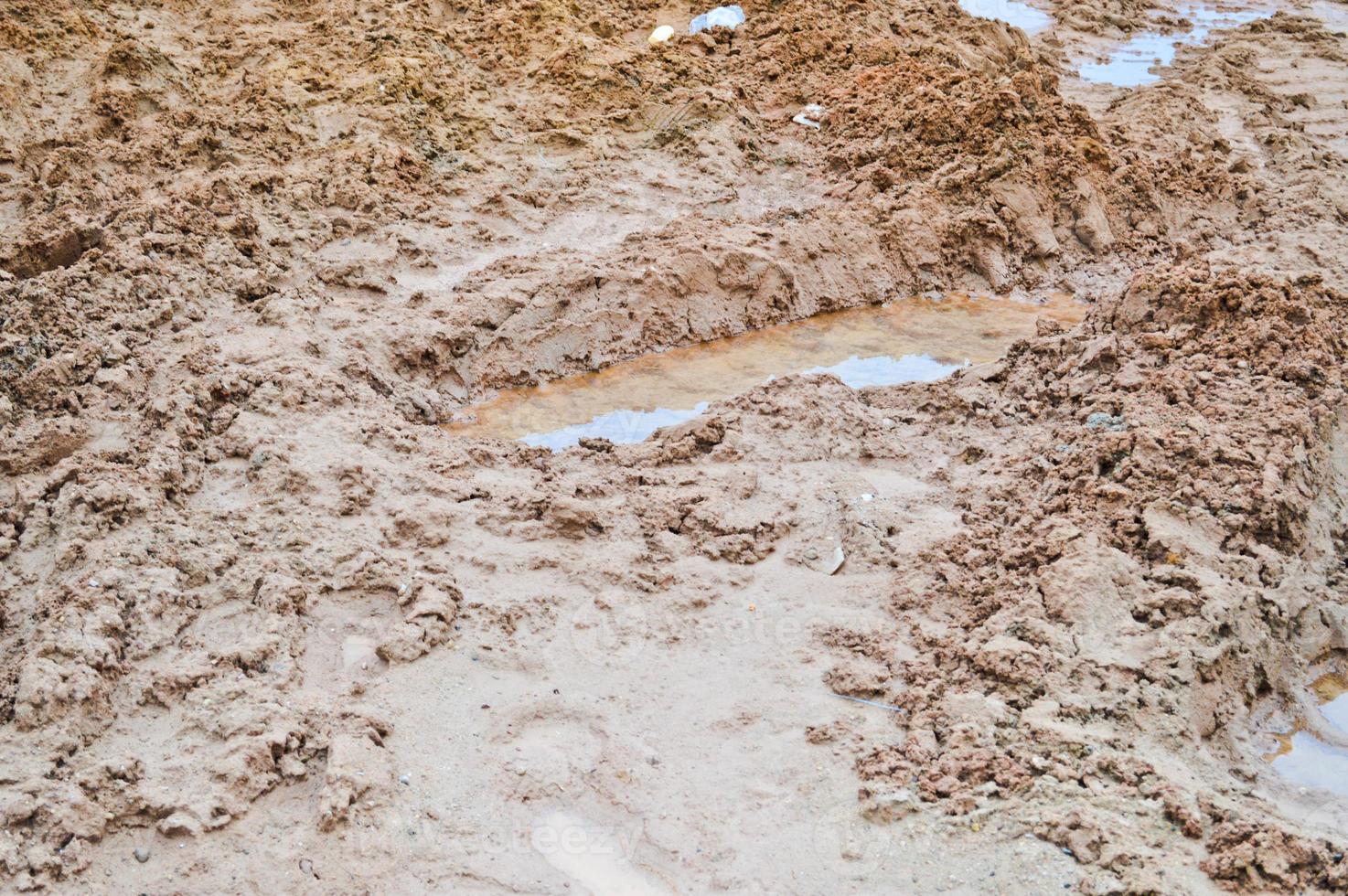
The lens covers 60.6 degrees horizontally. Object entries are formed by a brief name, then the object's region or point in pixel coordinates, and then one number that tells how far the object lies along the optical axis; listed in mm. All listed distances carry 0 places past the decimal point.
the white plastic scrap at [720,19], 9102
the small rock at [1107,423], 4965
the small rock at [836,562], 4570
